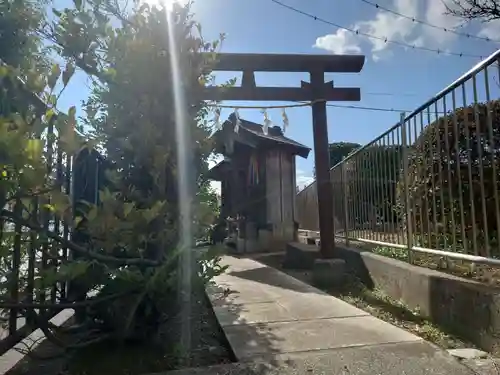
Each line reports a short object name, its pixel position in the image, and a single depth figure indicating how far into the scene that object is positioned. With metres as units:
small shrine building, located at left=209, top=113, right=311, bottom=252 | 10.46
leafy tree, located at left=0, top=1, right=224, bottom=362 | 1.86
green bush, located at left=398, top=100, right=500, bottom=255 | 2.56
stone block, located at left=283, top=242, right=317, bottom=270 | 6.34
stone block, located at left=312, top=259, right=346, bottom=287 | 4.85
